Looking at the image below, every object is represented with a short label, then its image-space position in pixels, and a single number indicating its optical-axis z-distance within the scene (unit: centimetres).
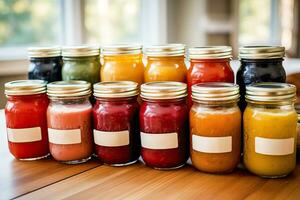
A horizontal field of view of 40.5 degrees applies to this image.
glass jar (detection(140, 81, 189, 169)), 77
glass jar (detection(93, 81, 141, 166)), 80
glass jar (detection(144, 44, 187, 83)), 85
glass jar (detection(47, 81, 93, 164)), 82
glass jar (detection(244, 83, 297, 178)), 71
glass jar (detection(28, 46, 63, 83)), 95
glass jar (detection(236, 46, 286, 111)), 79
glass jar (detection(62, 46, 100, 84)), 91
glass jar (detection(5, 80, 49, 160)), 85
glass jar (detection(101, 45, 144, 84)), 88
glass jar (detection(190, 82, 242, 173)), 73
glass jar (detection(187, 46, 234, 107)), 81
